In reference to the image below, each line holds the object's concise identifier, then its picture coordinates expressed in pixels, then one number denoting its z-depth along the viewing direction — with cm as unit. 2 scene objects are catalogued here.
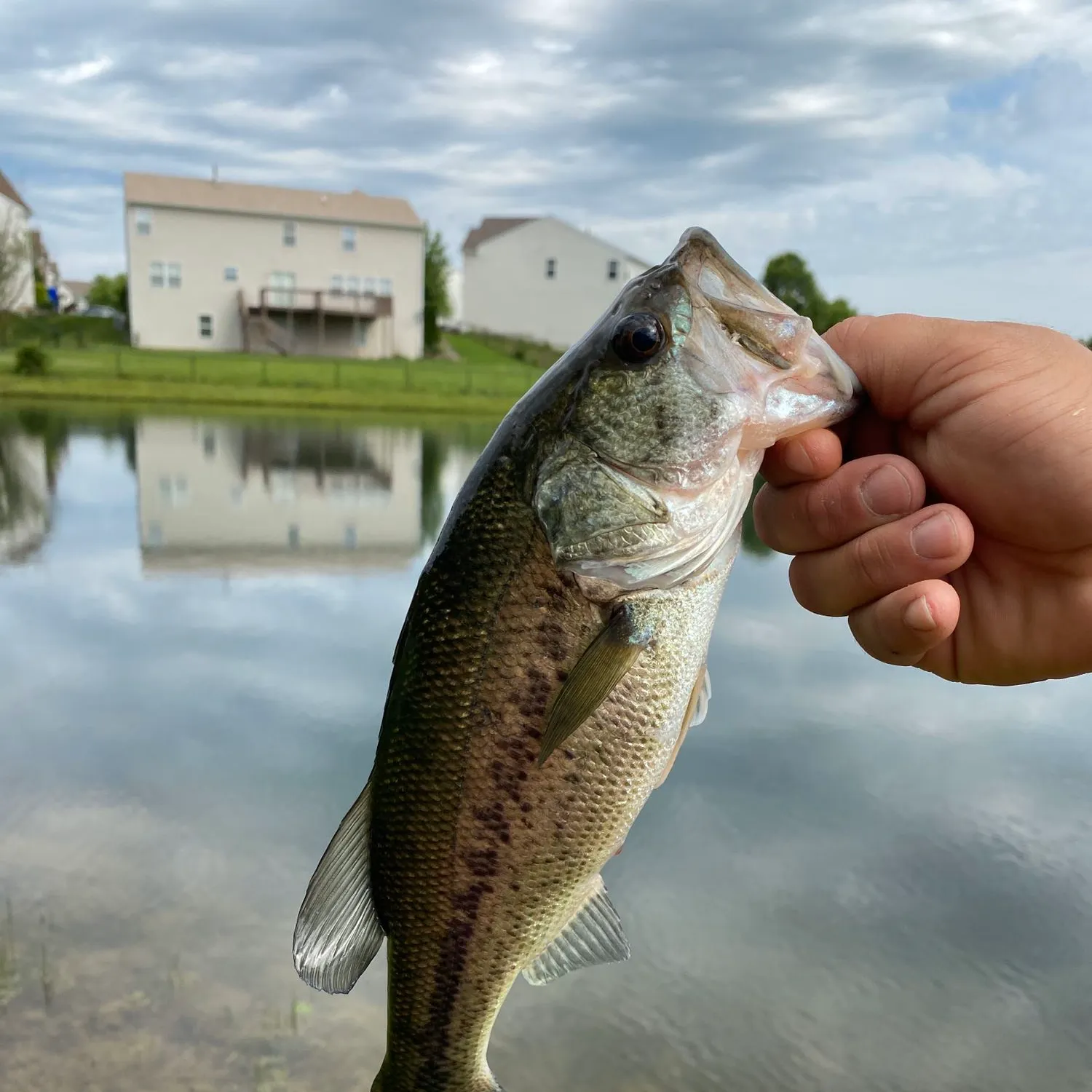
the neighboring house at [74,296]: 8079
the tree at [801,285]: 3556
